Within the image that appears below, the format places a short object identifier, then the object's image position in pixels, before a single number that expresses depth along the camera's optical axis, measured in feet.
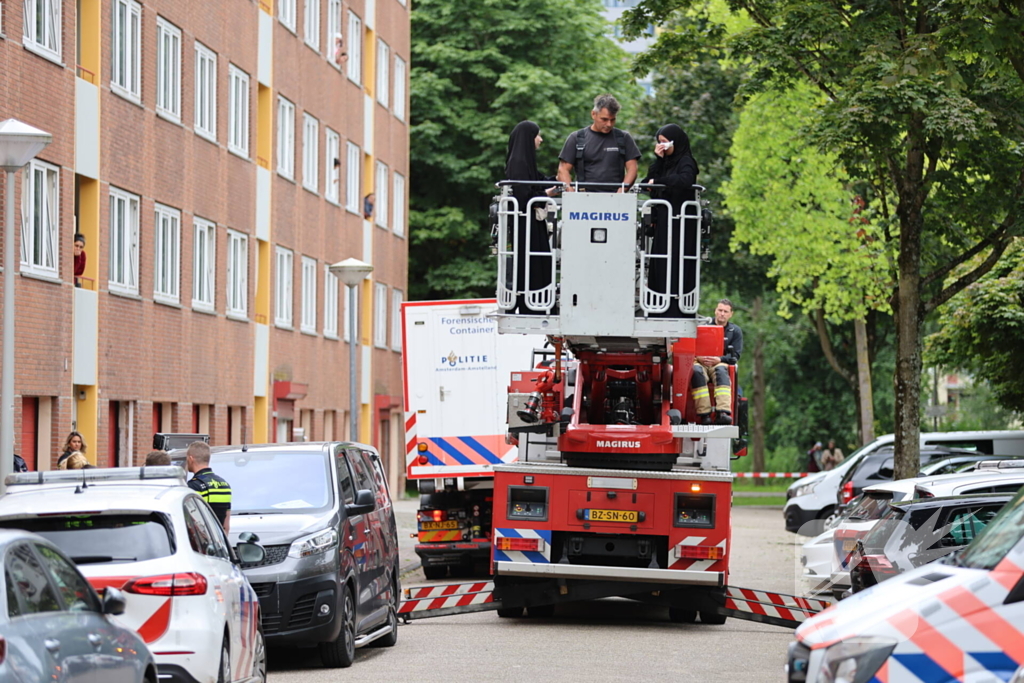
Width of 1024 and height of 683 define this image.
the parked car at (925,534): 44.29
